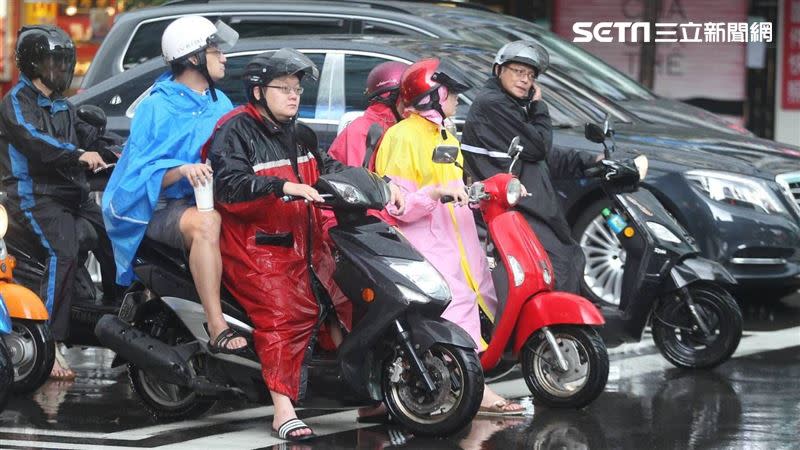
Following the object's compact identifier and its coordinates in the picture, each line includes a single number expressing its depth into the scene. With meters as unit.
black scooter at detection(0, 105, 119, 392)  13.46
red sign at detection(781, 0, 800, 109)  30.23
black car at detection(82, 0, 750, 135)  19.33
